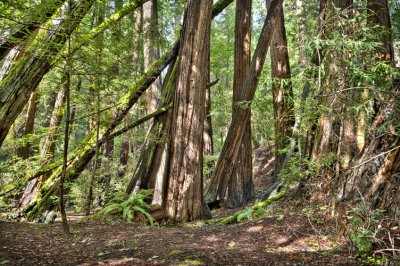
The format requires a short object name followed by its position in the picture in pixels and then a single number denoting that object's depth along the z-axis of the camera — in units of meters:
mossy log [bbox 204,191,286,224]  6.71
